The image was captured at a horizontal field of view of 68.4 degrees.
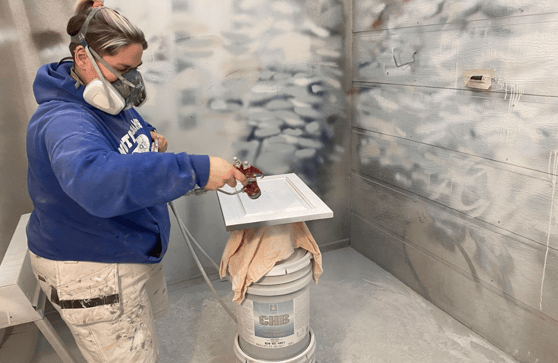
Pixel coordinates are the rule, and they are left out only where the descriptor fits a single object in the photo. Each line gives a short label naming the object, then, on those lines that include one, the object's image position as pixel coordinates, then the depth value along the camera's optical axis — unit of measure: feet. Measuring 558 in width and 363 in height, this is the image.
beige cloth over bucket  4.51
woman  3.12
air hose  5.90
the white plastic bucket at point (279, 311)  4.56
